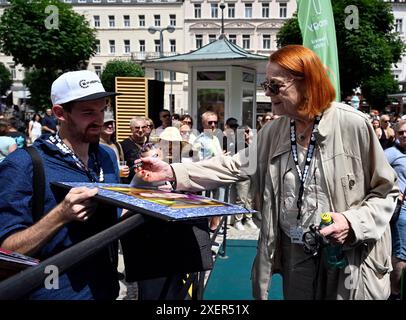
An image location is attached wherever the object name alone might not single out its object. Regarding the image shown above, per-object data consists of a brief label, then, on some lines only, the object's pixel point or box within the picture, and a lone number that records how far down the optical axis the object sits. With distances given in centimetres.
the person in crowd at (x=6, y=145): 538
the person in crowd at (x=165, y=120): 900
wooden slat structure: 1008
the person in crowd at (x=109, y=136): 548
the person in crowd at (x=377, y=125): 919
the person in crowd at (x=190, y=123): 796
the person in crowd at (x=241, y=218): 719
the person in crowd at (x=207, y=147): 680
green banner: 469
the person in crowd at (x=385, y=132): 862
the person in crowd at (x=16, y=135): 599
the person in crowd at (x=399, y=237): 389
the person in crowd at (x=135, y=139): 591
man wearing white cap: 161
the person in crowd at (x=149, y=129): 627
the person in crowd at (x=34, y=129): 1691
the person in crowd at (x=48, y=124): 1379
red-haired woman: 190
